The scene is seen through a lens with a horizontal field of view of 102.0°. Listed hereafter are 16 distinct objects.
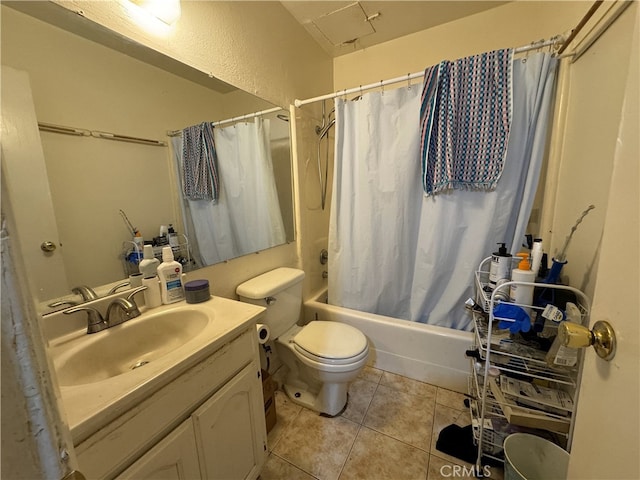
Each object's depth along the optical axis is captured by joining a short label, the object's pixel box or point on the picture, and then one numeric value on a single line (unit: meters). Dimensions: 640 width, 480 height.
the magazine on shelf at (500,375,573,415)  0.96
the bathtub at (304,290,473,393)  1.52
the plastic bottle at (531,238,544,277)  1.05
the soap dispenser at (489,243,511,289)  1.10
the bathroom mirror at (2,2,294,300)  0.75
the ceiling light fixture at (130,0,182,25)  0.90
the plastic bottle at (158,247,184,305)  1.00
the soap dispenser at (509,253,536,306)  0.98
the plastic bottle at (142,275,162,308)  0.97
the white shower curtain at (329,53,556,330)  1.32
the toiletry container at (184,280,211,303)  1.01
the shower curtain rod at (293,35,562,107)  1.20
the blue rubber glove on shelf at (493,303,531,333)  0.94
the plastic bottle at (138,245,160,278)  0.99
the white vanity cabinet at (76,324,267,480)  0.56
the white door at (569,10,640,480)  0.38
